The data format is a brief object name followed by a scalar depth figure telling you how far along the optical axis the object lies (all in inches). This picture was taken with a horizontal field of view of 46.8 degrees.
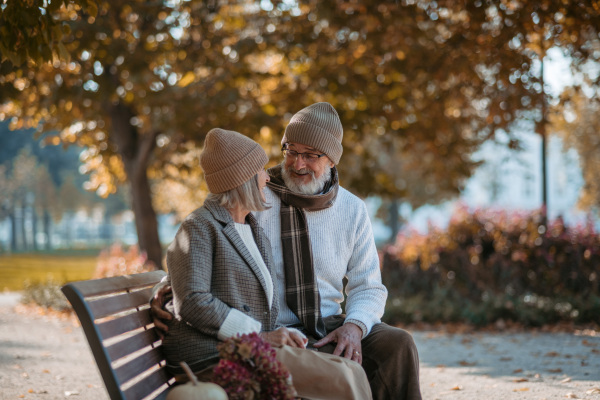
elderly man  139.7
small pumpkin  101.3
